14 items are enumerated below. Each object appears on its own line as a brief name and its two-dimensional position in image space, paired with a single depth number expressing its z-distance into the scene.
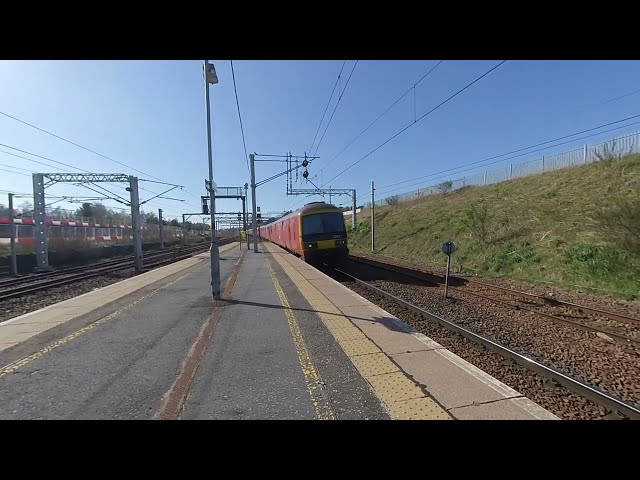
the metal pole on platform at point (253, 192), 26.78
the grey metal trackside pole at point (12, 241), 19.08
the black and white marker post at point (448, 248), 10.02
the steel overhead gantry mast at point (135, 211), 20.28
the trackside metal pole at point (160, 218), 40.51
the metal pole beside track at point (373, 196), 27.34
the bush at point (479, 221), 17.88
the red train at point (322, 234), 15.77
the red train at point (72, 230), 28.13
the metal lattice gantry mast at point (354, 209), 37.62
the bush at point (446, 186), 35.73
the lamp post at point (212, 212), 8.04
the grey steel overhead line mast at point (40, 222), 21.97
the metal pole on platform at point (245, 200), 36.72
